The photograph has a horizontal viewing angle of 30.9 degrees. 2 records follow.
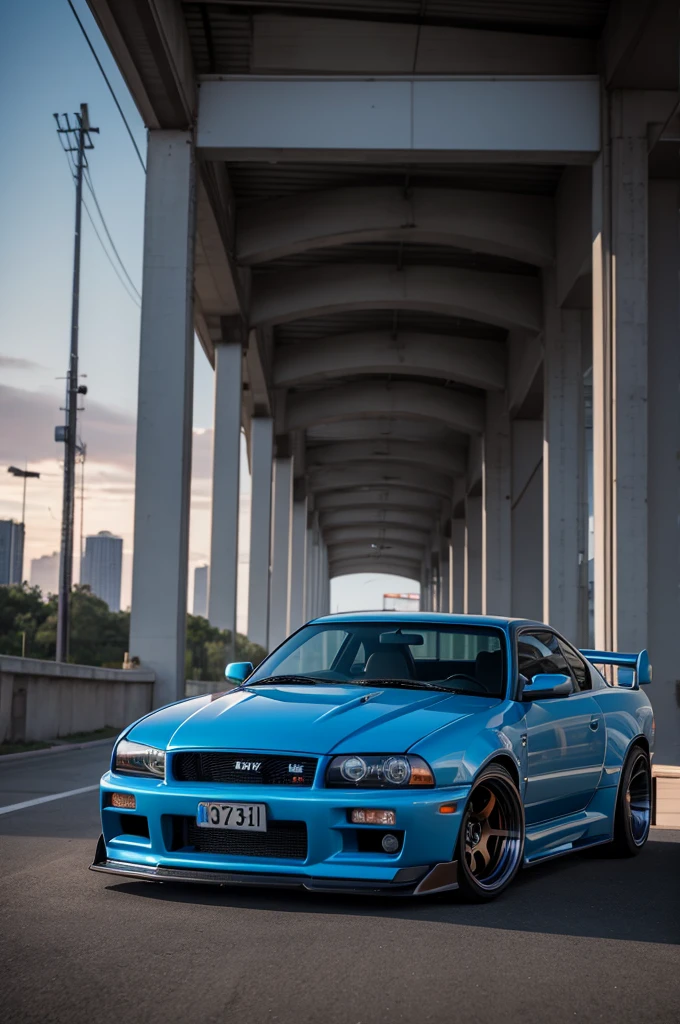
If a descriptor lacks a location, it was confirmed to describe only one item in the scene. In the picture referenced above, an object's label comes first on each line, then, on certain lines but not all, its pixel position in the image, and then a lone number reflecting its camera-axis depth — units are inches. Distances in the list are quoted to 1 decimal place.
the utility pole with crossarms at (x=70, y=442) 1259.8
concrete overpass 732.7
